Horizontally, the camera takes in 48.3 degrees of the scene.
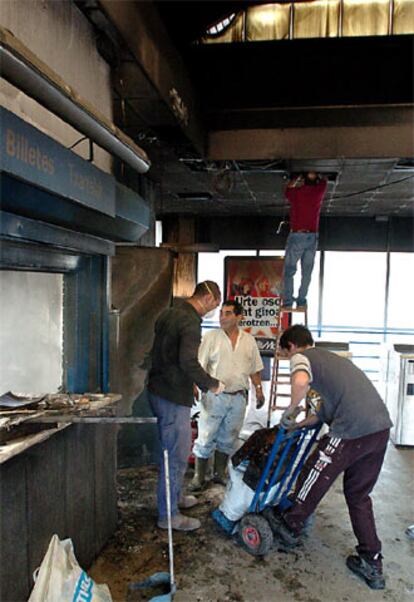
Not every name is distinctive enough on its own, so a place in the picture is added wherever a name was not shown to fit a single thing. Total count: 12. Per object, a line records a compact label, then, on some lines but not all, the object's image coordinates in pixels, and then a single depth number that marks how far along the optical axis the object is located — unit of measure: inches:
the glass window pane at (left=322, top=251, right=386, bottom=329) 328.2
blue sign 48.4
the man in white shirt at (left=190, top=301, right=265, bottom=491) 141.1
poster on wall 265.0
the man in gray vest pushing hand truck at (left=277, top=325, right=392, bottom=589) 98.4
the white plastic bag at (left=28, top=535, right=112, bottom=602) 70.2
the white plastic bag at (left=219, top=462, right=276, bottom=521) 109.3
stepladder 190.7
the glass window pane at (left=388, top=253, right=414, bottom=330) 325.1
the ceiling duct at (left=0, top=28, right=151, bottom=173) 44.2
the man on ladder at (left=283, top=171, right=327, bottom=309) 183.2
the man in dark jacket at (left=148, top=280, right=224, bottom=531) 110.4
